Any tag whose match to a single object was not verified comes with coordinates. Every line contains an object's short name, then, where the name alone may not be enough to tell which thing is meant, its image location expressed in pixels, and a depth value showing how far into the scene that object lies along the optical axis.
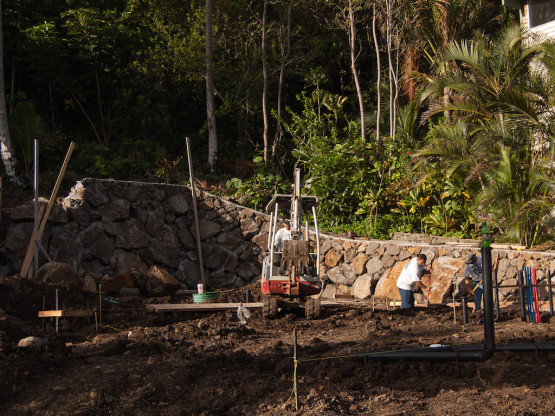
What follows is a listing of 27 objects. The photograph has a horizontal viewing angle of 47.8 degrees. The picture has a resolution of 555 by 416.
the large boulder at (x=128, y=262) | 14.52
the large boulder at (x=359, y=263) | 14.40
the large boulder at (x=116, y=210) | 14.70
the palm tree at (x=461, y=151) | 13.78
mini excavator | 9.95
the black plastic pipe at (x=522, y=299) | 9.43
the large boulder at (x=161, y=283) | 13.02
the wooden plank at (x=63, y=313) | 8.76
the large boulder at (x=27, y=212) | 13.18
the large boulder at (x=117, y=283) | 12.38
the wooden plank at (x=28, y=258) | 12.02
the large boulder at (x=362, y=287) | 14.04
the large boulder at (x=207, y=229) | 16.02
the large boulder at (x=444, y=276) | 12.63
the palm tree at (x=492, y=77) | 14.69
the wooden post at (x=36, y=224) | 11.74
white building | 17.27
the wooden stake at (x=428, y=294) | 12.09
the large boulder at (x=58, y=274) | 11.47
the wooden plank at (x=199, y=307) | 10.80
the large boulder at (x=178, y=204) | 15.84
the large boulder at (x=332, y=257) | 14.85
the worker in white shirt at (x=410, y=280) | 11.05
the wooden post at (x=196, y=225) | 14.54
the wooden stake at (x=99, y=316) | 9.34
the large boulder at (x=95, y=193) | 14.50
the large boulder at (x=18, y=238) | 13.05
